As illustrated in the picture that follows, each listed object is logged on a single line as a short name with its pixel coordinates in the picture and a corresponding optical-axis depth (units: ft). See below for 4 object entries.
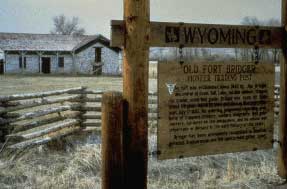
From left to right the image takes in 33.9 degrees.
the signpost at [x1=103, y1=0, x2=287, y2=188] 12.42
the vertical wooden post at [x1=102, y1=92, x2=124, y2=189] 12.24
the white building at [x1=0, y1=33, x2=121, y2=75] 157.07
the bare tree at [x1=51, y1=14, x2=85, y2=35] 325.01
